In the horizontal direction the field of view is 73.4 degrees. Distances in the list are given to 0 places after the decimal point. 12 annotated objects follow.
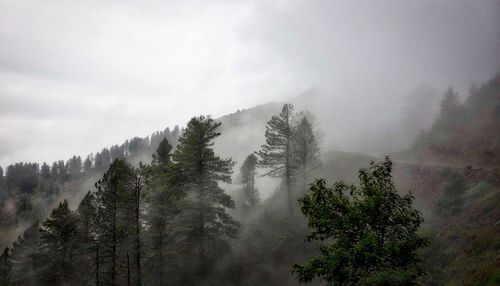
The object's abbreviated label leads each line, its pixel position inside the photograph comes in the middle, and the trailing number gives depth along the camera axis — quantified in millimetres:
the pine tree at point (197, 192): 30609
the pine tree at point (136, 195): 25250
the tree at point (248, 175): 52625
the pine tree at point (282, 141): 38625
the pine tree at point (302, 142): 39094
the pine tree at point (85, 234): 27856
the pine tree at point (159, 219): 29734
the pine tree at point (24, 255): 47062
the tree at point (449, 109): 58831
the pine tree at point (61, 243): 34438
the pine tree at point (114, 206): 25531
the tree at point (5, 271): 42731
